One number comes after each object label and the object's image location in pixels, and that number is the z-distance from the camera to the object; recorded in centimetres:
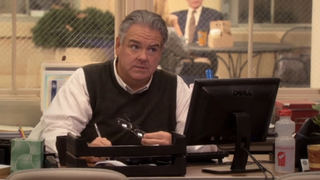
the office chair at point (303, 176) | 365
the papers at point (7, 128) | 723
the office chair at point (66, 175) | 353
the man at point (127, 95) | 569
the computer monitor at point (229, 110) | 469
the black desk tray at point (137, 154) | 432
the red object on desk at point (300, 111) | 777
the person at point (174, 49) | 884
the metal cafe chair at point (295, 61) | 930
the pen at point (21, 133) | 596
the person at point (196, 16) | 891
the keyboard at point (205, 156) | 509
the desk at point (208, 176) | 441
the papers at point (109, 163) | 448
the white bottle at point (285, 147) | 470
